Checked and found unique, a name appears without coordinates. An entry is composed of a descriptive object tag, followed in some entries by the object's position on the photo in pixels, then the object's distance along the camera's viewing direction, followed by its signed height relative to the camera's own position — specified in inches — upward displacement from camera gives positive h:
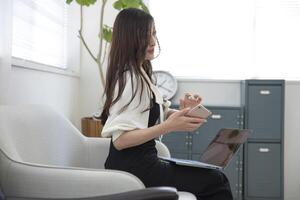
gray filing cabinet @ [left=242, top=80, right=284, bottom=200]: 120.0 -12.3
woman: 54.9 -2.8
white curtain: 68.1 +9.7
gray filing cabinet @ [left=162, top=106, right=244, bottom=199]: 120.3 -12.5
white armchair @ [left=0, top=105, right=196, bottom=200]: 45.3 -9.4
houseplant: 103.4 +19.1
